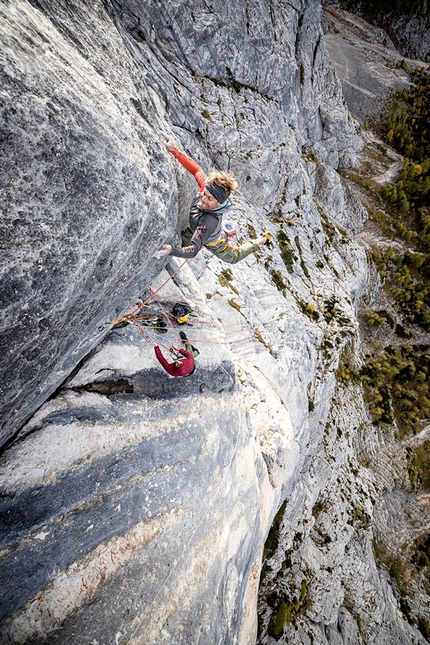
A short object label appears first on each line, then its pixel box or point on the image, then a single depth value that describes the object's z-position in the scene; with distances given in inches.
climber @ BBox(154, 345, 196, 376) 267.3
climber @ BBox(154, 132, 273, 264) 243.9
